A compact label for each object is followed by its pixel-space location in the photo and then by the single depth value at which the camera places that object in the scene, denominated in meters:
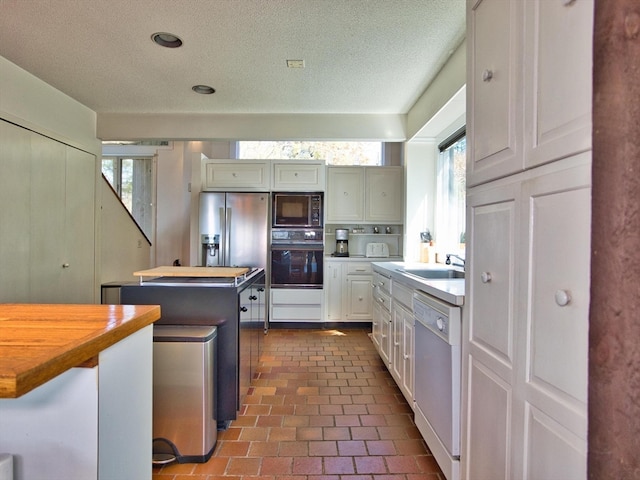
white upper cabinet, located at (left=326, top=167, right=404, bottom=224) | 4.54
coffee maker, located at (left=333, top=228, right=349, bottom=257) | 4.70
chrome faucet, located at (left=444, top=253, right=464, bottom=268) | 2.92
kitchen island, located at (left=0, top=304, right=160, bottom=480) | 0.76
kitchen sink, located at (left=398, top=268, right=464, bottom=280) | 2.86
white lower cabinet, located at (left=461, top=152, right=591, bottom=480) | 0.82
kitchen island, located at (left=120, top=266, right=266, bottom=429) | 2.06
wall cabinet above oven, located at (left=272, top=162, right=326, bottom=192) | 4.48
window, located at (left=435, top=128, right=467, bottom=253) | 3.35
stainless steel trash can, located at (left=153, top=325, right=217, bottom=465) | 1.80
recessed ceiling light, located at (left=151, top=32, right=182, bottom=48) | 2.34
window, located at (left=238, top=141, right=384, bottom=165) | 5.27
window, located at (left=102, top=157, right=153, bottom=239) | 5.75
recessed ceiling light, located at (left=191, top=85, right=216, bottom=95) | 3.16
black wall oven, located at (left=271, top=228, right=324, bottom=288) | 4.44
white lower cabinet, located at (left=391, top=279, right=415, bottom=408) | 2.18
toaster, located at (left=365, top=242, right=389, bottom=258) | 4.61
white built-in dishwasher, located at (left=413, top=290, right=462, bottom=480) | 1.52
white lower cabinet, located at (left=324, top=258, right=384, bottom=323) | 4.49
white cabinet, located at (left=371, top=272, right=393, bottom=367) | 2.79
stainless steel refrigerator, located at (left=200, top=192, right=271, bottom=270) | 4.33
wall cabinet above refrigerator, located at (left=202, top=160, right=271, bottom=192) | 4.49
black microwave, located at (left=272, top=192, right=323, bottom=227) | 4.46
